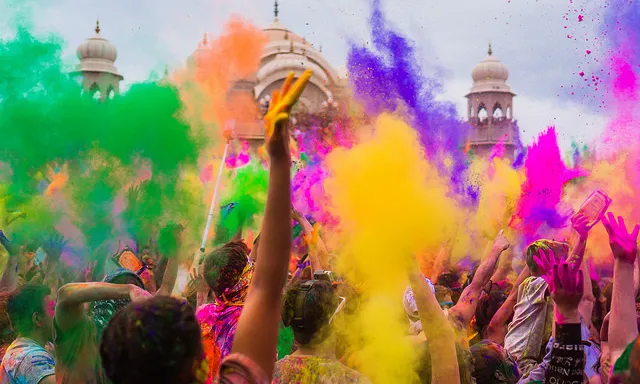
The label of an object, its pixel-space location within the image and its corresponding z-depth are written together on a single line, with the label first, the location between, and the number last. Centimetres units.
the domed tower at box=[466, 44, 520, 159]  4531
